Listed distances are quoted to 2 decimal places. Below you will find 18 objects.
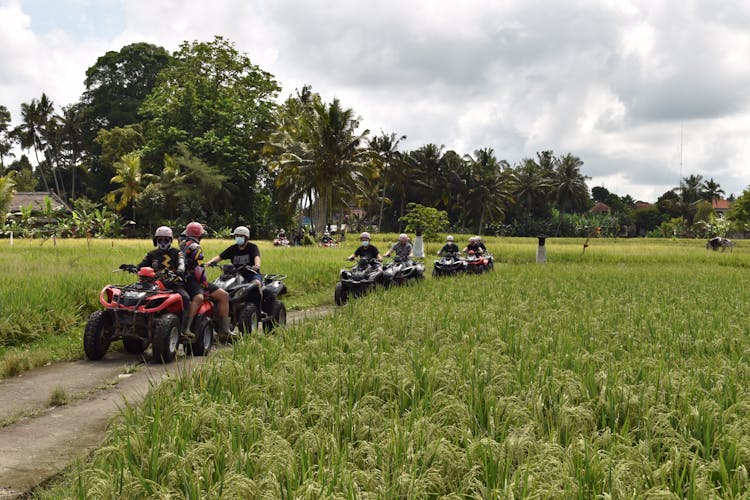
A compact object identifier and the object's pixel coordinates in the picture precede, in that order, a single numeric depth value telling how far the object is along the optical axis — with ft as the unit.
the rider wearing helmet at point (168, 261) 26.07
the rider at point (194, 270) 26.89
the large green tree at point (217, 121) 143.74
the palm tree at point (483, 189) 208.44
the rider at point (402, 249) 52.55
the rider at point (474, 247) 65.90
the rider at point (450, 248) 61.72
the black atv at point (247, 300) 30.01
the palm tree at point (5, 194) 113.39
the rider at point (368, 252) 45.16
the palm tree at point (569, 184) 257.55
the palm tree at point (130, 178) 144.46
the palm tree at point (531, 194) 243.81
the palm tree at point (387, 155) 194.80
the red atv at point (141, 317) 24.97
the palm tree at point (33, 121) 198.18
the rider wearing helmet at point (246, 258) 31.26
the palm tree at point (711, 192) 285.43
